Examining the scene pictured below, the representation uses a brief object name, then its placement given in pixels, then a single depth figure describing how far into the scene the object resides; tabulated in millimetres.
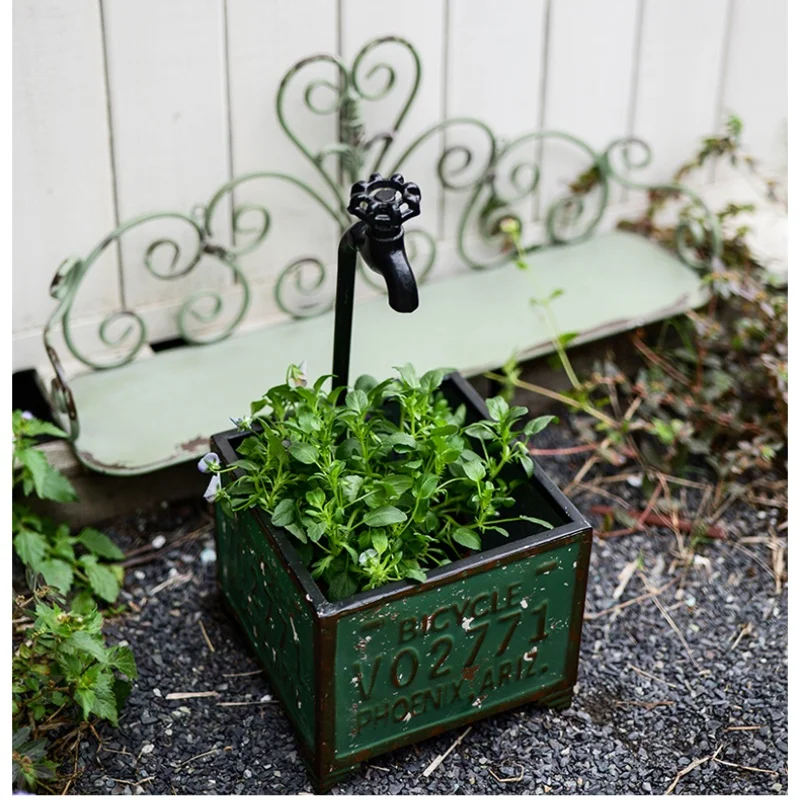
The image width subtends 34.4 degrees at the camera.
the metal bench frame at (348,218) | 2441
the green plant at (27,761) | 1804
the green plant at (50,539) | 2148
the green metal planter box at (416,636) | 1791
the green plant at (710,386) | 2557
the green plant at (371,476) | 1806
